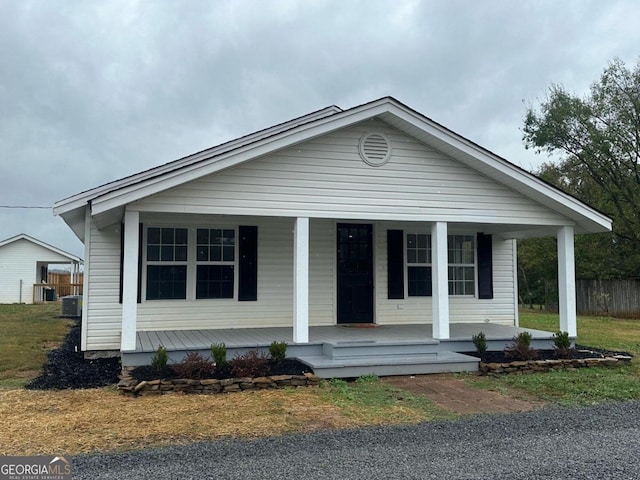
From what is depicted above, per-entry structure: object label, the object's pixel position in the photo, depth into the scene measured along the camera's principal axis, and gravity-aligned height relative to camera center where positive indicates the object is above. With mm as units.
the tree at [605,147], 21844 +5824
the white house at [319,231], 7930 +929
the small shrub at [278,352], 7395 -1059
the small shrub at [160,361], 6887 -1105
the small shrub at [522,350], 8273 -1173
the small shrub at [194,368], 6672 -1174
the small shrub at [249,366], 6859 -1185
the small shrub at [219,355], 7055 -1054
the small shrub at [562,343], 8742 -1133
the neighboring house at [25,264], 29344 +857
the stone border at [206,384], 6348 -1353
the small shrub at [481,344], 8500 -1096
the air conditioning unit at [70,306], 18875 -1023
